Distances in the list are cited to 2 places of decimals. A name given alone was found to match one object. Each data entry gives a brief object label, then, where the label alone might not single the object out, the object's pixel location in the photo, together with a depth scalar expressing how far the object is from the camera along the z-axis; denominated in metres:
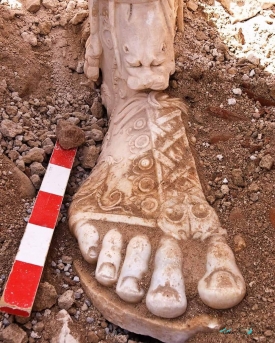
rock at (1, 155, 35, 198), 1.82
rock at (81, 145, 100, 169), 1.92
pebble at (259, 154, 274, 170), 1.76
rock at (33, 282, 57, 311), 1.58
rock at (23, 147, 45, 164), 1.89
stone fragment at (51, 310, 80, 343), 1.53
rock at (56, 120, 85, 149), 1.91
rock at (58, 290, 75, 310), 1.60
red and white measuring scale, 1.56
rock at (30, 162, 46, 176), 1.88
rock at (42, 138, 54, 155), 1.93
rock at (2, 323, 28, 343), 1.51
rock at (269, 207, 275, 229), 1.67
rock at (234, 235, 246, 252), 1.63
